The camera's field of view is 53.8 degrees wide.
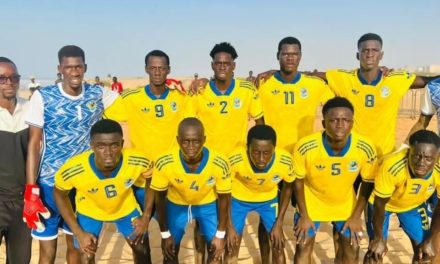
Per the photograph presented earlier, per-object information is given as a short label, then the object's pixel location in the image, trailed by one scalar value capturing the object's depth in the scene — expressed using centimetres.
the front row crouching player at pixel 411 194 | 420
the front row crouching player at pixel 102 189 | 427
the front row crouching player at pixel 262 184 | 464
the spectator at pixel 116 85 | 2187
